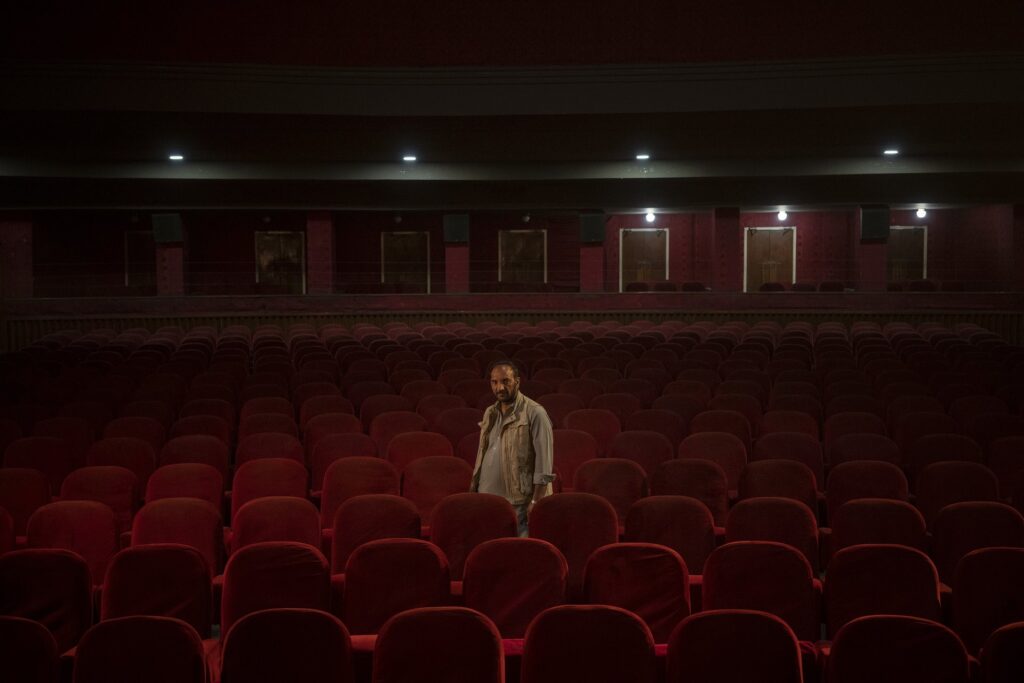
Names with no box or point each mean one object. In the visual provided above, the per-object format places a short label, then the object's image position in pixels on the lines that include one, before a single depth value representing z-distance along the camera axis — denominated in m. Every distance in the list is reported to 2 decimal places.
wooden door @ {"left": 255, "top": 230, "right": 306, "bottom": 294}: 26.73
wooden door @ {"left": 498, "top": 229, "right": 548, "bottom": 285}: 27.31
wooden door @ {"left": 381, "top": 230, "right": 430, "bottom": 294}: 27.02
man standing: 6.61
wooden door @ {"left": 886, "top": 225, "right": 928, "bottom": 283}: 26.50
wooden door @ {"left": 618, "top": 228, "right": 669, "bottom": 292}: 27.11
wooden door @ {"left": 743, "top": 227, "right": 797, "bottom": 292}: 26.91
